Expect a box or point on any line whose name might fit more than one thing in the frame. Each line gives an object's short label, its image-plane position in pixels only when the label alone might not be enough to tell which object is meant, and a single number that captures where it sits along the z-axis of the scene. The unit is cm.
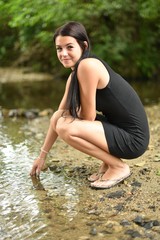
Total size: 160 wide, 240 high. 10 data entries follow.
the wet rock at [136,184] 324
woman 300
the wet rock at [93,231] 246
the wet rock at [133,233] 241
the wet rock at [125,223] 257
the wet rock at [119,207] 282
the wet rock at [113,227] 250
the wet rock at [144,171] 352
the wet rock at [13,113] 699
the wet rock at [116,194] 304
